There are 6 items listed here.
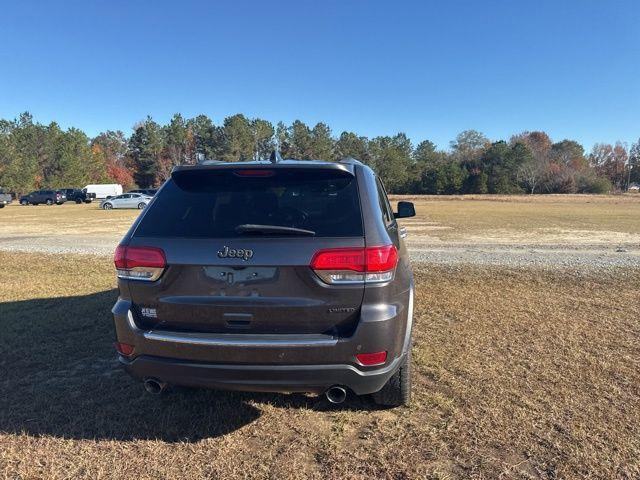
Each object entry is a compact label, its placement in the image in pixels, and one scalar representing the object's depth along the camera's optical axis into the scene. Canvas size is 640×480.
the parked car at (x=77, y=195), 56.78
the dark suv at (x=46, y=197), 52.38
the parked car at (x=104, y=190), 64.94
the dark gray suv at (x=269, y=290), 2.63
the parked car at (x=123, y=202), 41.75
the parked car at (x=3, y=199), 46.25
